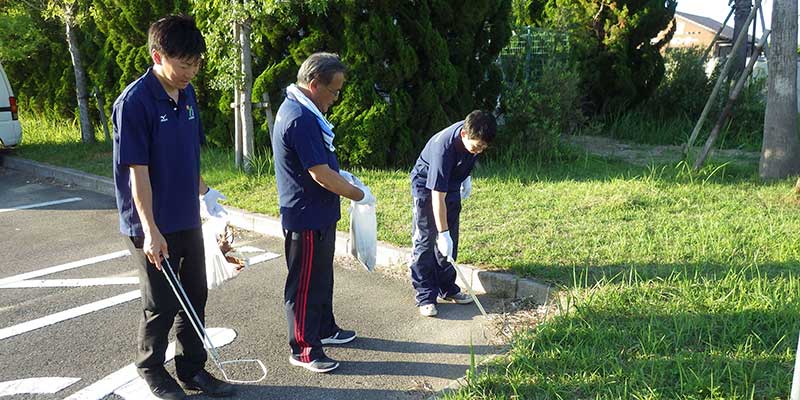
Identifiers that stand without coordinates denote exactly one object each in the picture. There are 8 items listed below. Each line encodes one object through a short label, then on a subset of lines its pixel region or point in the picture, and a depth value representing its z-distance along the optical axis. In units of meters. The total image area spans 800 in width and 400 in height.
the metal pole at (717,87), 7.82
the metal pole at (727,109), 7.45
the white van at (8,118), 9.79
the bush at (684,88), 11.42
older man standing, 3.35
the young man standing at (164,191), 2.87
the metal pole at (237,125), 8.09
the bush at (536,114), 8.56
